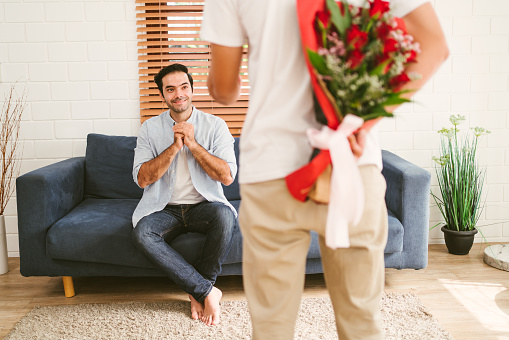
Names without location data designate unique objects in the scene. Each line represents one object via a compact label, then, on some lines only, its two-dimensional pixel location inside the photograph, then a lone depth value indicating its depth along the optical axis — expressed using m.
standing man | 0.93
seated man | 2.19
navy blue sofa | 2.31
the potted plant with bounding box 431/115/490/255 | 2.89
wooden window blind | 3.04
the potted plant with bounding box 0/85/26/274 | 3.02
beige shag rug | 2.00
